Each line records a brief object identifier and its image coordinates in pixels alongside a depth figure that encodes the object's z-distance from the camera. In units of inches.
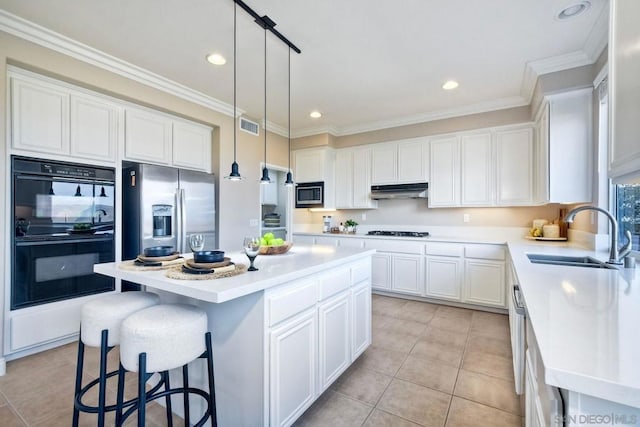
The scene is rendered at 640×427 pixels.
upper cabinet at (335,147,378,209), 189.5
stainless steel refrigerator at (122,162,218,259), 118.9
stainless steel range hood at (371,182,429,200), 167.9
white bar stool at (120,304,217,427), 47.6
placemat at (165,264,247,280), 54.7
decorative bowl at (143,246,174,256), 69.3
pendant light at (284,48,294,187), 113.8
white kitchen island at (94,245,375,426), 55.5
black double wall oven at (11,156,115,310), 94.1
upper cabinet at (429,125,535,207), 143.4
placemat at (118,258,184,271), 63.0
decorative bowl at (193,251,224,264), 61.9
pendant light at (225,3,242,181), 91.0
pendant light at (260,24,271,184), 97.1
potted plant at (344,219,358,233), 197.9
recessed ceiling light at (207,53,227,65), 109.1
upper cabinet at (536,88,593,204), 106.2
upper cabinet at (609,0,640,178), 35.6
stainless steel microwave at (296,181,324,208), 197.6
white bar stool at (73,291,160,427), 52.4
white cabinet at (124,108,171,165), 122.6
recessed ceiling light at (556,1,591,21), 80.7
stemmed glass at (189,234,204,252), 67.1
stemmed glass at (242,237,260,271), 62.4
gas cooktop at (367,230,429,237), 172.4
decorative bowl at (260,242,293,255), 84.6
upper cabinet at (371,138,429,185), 169.6
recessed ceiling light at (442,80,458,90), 128.3
